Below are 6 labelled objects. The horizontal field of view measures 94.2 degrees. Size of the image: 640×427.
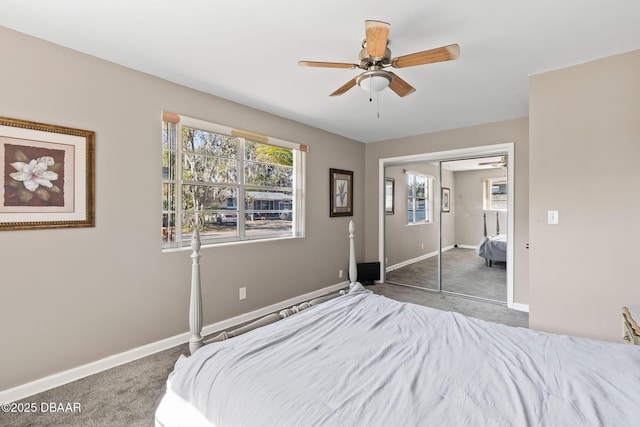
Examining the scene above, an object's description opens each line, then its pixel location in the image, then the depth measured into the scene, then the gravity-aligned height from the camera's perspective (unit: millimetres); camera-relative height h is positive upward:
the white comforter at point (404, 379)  957 -652
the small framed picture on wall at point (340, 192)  4453 +277
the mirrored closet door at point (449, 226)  4102 -249
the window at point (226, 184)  2787 +298
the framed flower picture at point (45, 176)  1955 +253
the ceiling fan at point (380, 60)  1648 +920
